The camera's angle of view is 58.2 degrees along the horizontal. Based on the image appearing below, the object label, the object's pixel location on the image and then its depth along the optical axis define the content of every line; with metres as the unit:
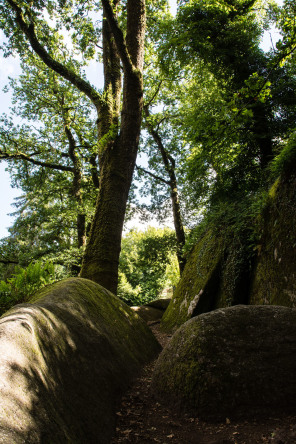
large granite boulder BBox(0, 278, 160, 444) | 1.48
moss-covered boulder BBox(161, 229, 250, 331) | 5.44
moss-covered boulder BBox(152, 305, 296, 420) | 2.46
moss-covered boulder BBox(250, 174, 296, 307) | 4.14
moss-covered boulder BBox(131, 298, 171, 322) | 11.09
